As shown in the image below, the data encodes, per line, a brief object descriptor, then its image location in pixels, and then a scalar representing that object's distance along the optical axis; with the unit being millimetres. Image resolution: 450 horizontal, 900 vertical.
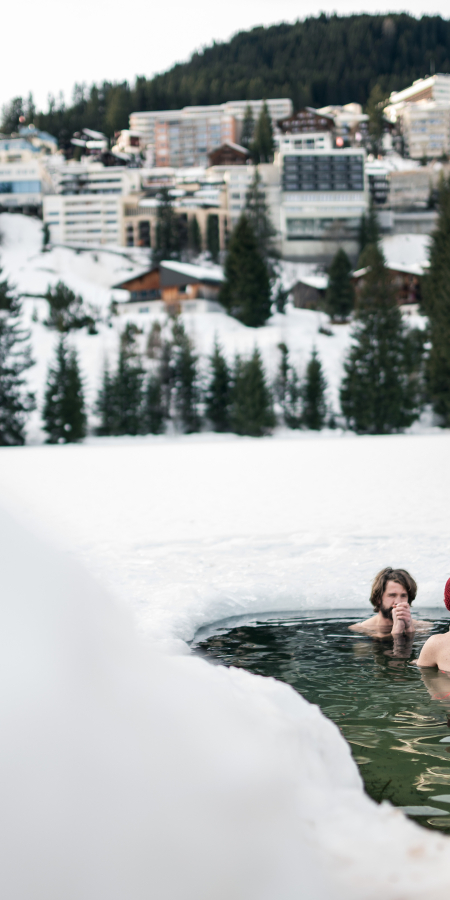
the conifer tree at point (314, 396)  43719
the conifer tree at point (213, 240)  86062
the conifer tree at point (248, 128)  127625
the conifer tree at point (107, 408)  42906
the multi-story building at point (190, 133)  136375
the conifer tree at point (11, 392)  40656
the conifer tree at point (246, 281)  57125
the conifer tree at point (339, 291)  61938
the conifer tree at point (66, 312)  59625
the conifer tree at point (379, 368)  41938
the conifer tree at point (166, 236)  83875
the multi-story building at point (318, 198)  90625
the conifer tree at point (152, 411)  43562
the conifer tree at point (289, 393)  44719
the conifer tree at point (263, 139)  106312
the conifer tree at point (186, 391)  44438
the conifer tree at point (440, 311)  40250
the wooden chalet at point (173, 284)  64375
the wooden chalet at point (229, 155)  110500
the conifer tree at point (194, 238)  85500
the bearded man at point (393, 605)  5742
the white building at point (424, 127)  134875
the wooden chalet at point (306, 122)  118812
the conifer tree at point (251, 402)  42688
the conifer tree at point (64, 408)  40812
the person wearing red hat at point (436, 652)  5137
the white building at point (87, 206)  93875
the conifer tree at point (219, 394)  44094
